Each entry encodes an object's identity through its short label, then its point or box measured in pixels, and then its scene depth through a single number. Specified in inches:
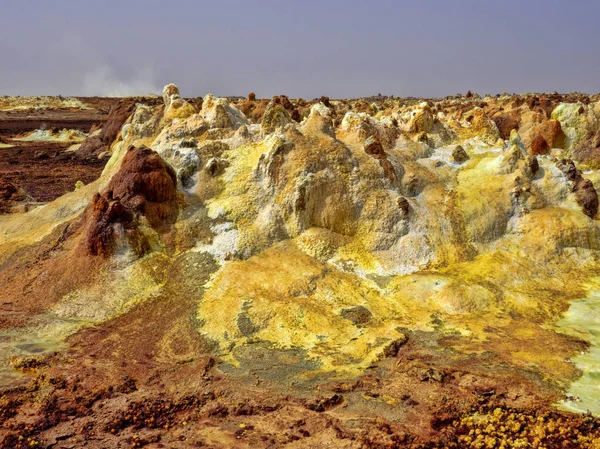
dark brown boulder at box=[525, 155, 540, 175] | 609.3
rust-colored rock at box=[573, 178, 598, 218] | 590.9
